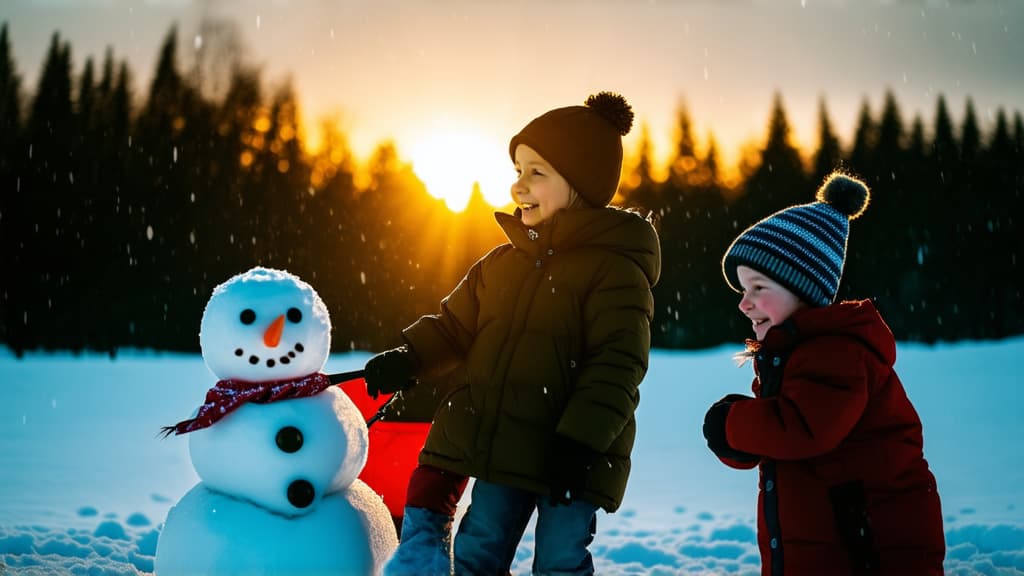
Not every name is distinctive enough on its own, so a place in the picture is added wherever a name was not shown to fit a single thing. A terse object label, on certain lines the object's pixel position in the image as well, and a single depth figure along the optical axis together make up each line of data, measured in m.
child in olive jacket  2.54
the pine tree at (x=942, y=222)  21.05
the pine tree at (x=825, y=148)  23.84
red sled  3.17
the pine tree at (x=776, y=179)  22.64
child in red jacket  2.38
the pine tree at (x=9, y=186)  17.70
